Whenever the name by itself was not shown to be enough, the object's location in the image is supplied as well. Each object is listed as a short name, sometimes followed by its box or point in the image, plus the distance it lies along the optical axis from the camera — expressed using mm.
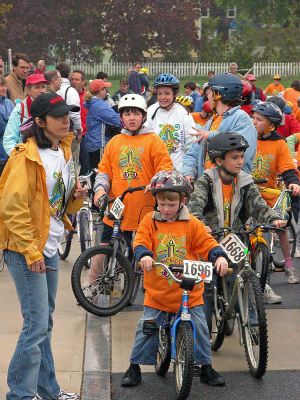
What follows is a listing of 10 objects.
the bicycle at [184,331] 8201
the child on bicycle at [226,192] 9714
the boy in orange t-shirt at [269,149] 12398
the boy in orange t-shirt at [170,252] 8704
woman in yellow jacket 7329
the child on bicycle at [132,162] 11582
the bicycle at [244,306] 8893
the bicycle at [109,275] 11372
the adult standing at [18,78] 17407
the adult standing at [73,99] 17845
